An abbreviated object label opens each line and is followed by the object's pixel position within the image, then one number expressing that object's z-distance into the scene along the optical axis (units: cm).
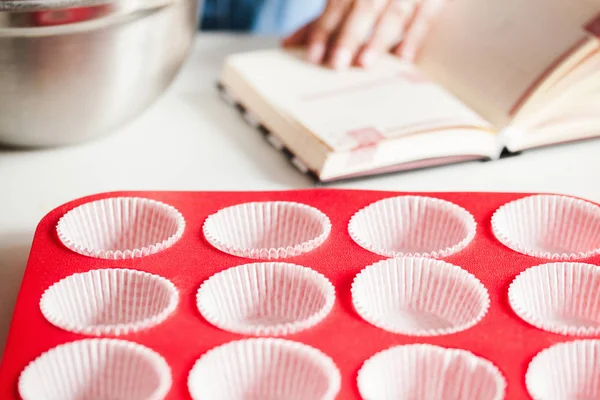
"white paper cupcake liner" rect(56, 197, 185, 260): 71
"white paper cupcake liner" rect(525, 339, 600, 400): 61
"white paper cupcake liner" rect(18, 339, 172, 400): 59
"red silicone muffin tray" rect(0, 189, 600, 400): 60
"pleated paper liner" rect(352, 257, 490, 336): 67
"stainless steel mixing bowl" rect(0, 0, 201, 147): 72
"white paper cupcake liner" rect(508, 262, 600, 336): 67
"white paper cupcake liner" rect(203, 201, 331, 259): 71
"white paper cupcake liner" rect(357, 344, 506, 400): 60
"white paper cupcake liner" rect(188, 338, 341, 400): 60
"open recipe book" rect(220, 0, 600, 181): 80
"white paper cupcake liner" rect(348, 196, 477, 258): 72
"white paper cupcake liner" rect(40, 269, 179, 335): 65
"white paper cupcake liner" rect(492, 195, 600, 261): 73
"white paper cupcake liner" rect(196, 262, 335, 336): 66
